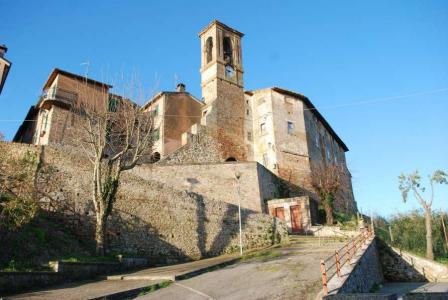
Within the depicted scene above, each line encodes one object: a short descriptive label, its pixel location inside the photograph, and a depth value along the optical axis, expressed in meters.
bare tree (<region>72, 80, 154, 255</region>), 13.62
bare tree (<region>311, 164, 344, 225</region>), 27.05
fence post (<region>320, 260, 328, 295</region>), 8.19
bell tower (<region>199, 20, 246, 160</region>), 33.28
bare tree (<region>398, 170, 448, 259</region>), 29.40
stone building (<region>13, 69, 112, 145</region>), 27.14
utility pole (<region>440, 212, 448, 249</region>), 31.49
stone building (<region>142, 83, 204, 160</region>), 32.28
